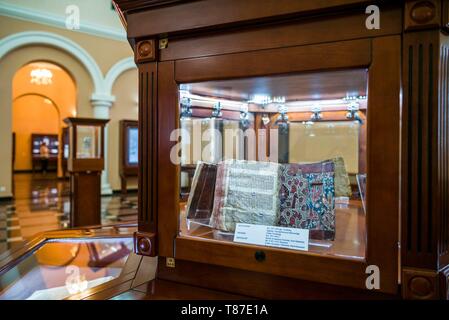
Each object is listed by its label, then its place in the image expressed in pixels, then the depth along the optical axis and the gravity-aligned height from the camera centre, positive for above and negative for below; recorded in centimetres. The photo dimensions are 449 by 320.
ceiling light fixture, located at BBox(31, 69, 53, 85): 1116 +266
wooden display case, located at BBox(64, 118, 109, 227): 453 -17
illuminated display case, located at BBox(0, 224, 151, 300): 125 -48
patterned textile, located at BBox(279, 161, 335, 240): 72 -8
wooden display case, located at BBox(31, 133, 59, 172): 1512 +44
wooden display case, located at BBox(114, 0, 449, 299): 54 +7
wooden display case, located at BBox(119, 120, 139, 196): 828 +18
